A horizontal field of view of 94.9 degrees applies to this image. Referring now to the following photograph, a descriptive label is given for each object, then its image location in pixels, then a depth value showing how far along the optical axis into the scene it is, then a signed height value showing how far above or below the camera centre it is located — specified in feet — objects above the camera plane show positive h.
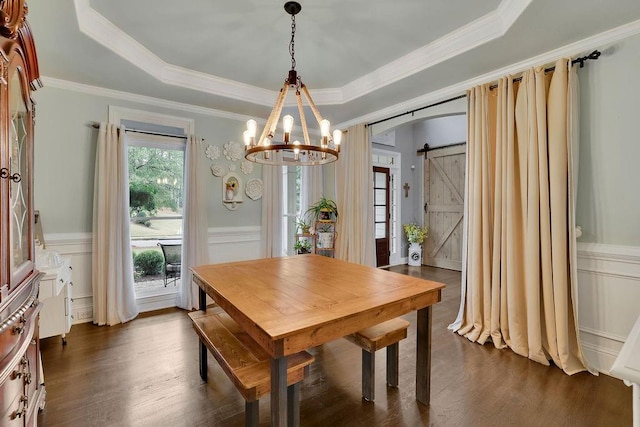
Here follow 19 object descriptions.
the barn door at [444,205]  18.57 +0.54
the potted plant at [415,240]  19.63 -1.79
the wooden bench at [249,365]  4.48 -2.52
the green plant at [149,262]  12.01 -2.07
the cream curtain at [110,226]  10.22 -0.47
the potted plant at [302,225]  13.94 -0.60
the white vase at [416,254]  19.84 -2.77
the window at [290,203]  15.12 +0.51
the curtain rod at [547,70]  7.36 +3.98
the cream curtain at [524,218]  7.52 -0.14
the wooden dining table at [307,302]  4.13 -1.53
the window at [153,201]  11.67 +0.48
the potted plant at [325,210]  13.46 +0.14
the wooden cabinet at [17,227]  3.45 -0.21
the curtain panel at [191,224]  11.77 -0.45
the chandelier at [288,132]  5.90 +1.79
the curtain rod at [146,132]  10.38 +3.09
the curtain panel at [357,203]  13.60 +0.47
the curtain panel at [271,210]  13.71 +0.14
